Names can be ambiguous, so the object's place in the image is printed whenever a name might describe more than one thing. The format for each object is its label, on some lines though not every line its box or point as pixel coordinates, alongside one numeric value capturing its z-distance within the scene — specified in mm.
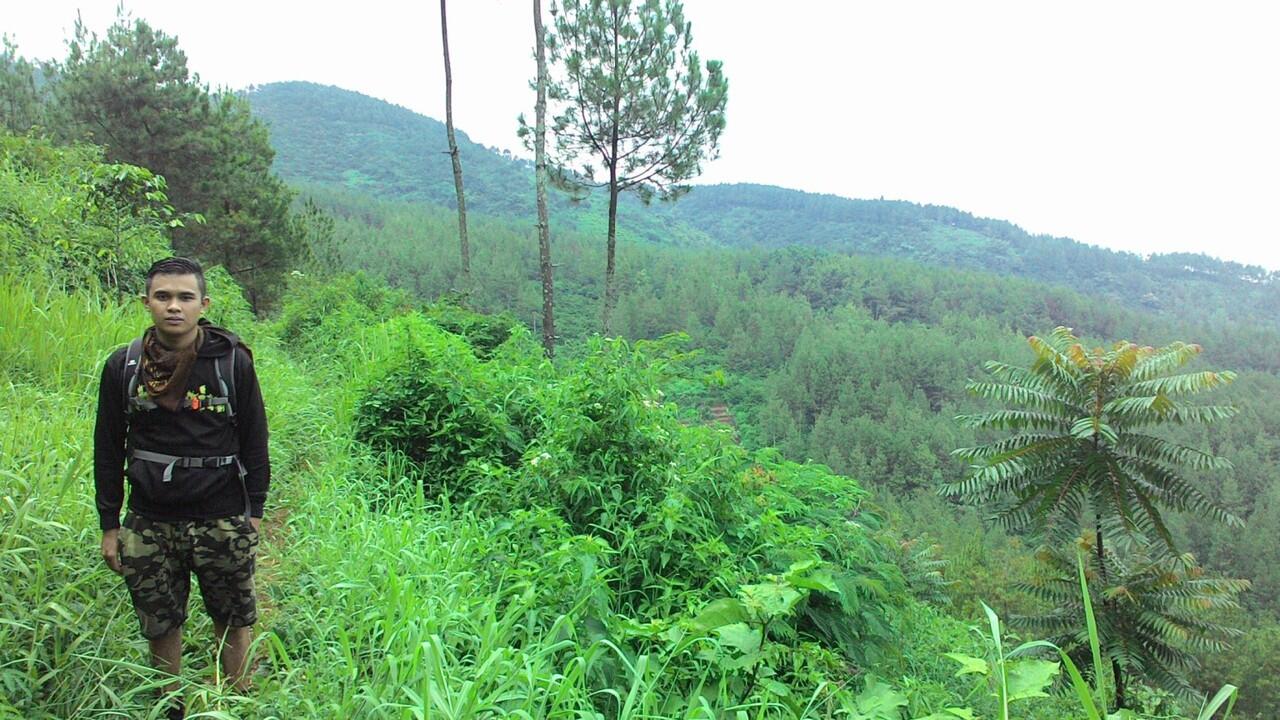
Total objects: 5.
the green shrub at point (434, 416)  4645
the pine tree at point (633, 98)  13859
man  2098
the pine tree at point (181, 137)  13633
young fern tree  8336
